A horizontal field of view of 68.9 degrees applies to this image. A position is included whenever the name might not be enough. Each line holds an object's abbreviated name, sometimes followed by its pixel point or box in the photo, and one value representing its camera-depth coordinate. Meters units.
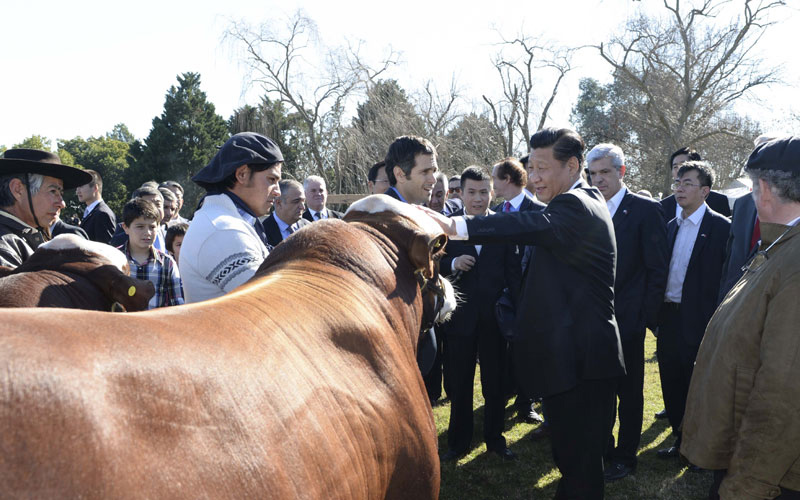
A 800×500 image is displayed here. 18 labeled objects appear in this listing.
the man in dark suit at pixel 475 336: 5.61
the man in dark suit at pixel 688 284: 5.55
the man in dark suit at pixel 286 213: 7.02
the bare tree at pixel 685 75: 22.40
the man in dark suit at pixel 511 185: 6.23
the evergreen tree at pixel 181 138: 41.03
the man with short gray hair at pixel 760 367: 2.26
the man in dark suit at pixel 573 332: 3.36
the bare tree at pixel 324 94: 26.42
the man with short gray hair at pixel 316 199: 8.13
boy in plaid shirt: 4.91
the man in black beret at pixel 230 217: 2.49
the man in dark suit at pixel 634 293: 5.08
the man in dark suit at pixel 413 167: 3.78
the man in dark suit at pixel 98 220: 7.34
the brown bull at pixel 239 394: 0.92
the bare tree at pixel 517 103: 26.94
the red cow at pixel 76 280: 2.11
